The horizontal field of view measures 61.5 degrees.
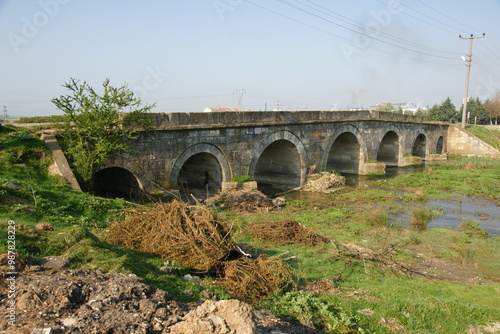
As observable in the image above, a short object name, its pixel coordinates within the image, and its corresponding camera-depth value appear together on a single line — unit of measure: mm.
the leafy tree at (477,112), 60969
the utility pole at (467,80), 38750
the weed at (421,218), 12365
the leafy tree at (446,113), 56375
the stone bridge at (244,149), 12797
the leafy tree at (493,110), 61916
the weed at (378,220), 11812
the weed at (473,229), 11630
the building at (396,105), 100806
